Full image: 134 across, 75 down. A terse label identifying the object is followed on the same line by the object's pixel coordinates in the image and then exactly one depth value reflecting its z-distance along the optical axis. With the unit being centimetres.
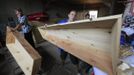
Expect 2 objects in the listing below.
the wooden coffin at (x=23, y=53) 229
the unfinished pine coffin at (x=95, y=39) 138
